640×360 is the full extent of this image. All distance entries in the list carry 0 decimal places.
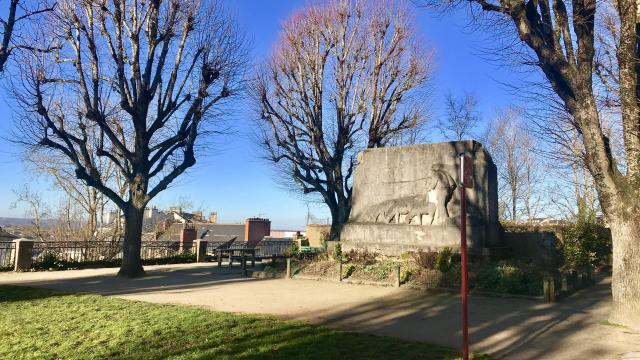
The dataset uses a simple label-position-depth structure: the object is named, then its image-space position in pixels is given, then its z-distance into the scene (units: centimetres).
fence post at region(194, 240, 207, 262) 2248
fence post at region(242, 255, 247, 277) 1606
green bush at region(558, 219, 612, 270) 1636
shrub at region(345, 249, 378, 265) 1490
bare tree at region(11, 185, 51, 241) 2702
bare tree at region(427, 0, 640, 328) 789
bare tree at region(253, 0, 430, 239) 2209
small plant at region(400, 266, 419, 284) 1259
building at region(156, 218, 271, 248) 4328
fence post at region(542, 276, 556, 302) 1036
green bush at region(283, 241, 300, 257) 1878
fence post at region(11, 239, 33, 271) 1659
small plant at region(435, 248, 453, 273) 1267
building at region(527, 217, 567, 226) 3084
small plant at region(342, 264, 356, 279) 1392
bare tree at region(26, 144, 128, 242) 2669
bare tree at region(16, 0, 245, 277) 1509
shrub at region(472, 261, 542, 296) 1097
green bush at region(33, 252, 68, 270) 1736
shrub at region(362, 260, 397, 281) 1324
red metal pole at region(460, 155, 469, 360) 507
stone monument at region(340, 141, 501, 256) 1519
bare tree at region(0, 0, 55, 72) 1006
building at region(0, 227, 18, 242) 3171
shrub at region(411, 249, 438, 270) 1318
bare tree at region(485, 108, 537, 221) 3369
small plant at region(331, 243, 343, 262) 1590
